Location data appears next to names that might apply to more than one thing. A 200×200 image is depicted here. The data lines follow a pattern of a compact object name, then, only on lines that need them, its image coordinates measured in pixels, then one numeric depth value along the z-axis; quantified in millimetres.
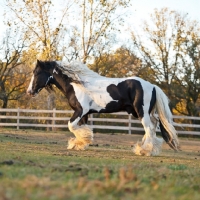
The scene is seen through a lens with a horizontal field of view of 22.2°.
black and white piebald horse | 12211
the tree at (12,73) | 36025
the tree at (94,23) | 32312
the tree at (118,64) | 35844
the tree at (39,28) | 31544
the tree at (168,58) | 34062
